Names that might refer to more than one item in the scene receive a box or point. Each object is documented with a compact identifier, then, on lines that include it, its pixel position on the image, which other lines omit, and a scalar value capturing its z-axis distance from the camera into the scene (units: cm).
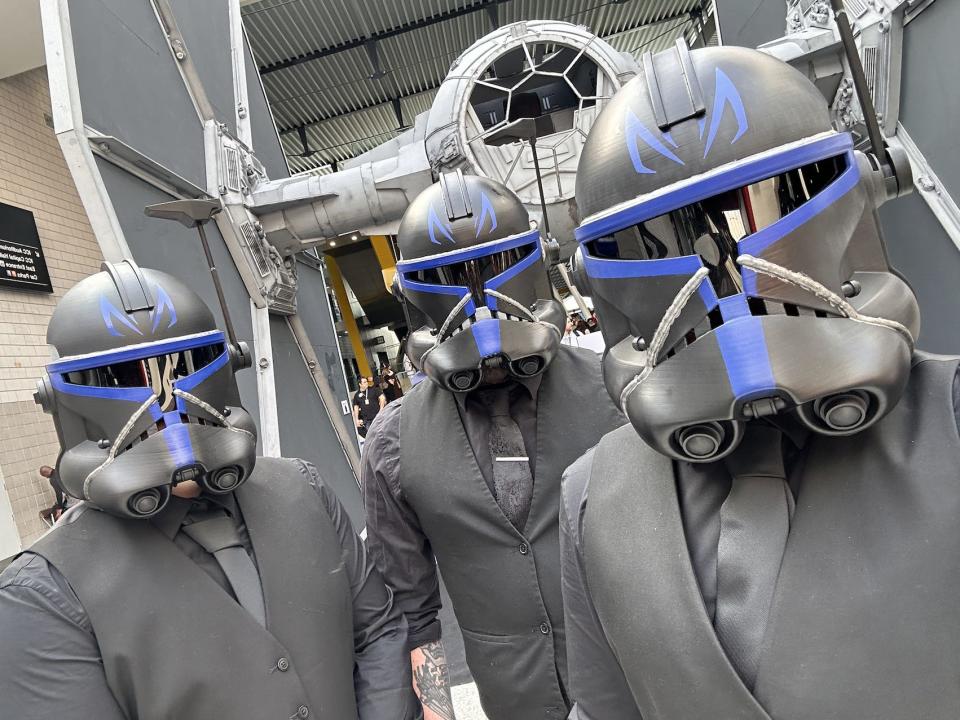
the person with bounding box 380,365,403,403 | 941
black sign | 455
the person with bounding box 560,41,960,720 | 67
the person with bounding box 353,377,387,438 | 815
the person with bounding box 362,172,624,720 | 158
